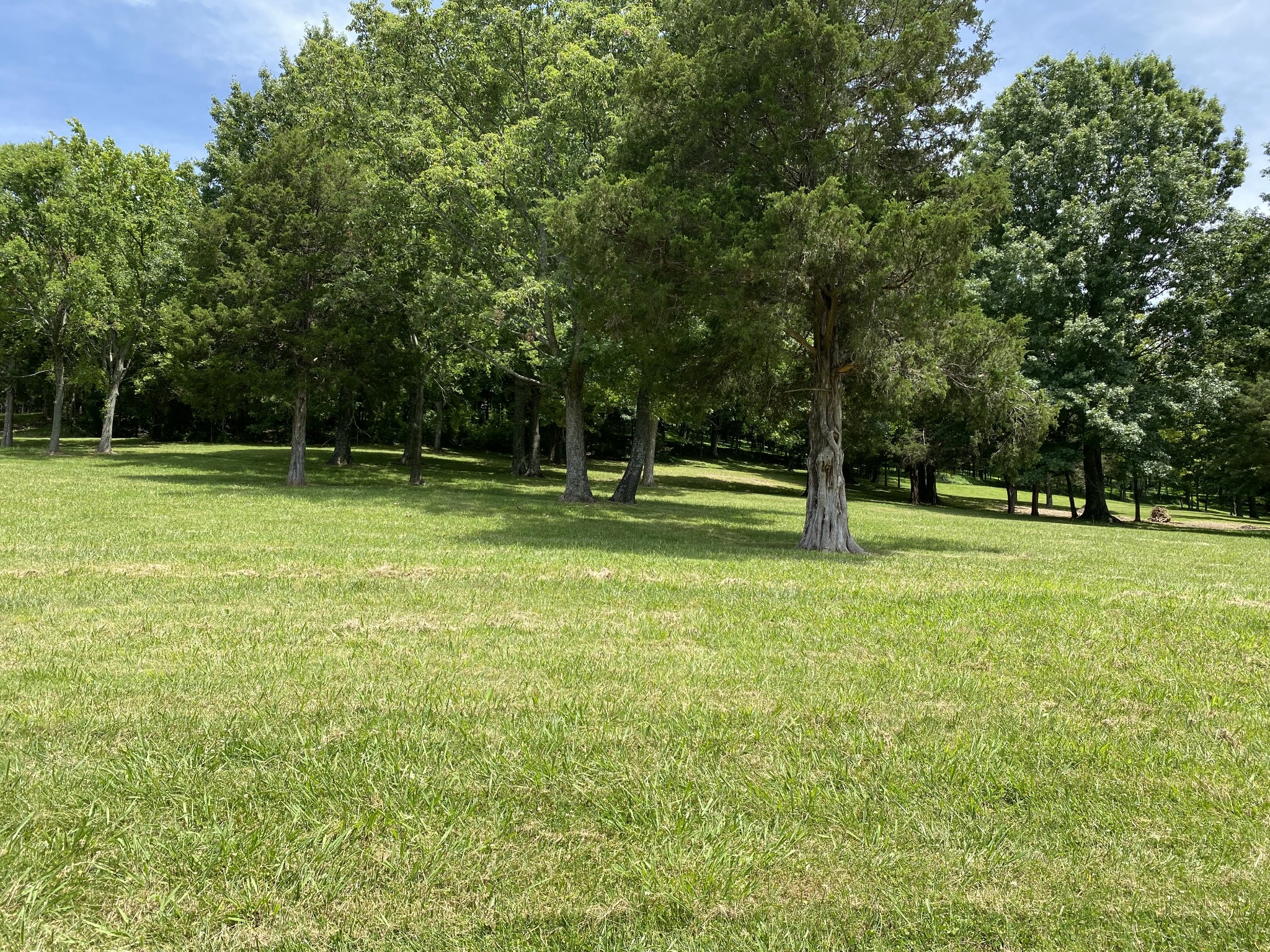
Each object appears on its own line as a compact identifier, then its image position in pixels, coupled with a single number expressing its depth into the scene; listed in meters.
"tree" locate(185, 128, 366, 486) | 21.12
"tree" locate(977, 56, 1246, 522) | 26.45
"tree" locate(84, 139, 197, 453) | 30.30
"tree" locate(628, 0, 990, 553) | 11.65
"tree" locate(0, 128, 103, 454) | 29.25
